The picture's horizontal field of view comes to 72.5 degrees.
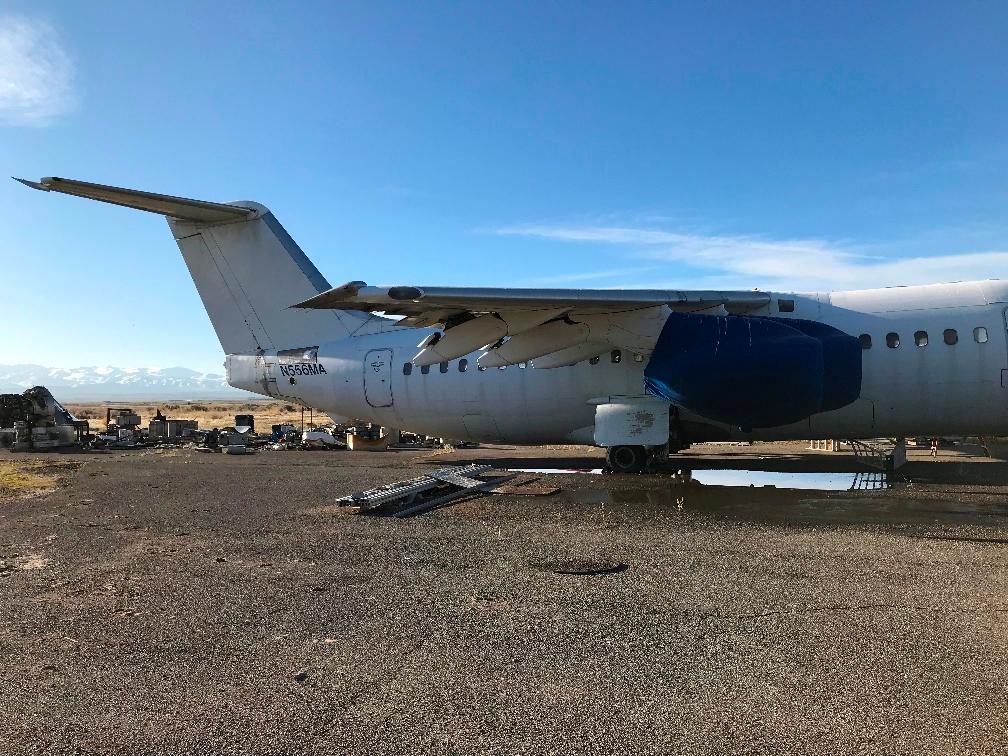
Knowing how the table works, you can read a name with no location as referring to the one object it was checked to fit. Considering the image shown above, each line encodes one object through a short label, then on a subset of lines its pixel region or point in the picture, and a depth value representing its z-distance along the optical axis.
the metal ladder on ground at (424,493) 9.25
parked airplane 11.62
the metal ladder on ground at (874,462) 11.46
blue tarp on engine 11.44
